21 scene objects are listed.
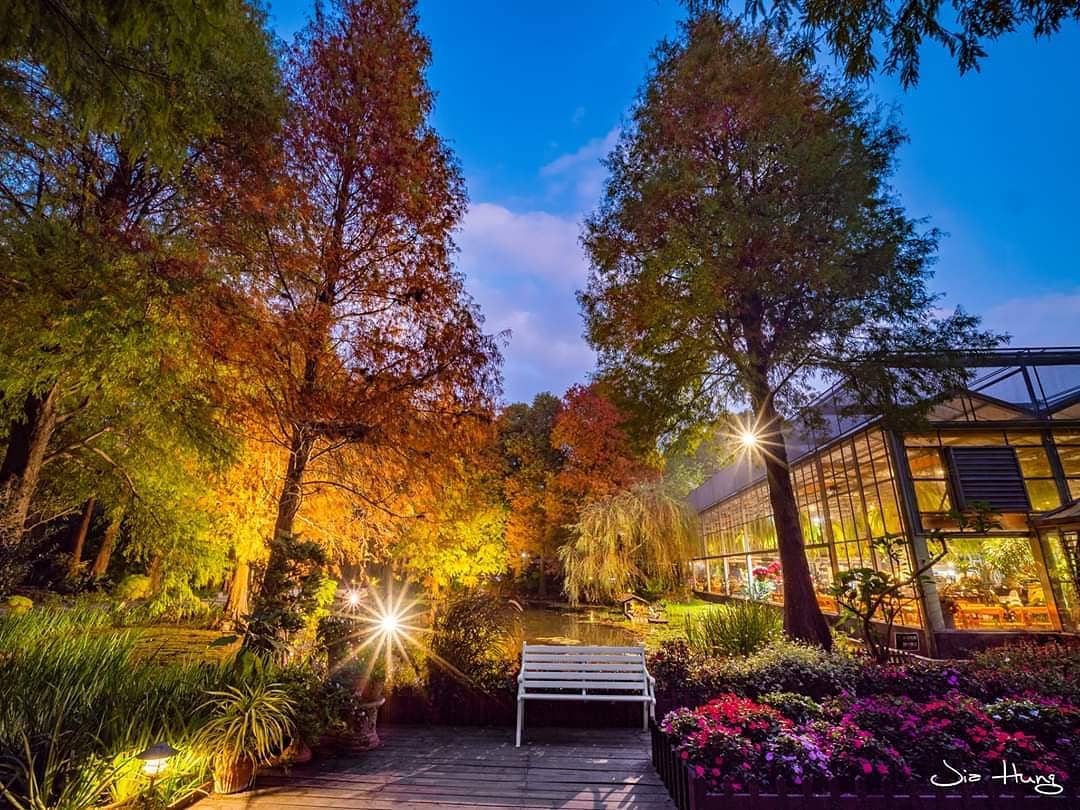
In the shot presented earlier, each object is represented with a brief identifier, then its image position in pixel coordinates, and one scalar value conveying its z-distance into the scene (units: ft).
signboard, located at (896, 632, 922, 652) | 31.17
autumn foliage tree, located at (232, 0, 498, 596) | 21.34
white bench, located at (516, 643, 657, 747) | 17.39
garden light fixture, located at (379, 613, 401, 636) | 18.31
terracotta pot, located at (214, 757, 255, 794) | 12.04
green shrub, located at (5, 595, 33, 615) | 35.68
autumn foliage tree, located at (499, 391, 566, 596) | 86.74
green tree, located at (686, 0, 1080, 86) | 11.83
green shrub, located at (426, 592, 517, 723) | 18.42
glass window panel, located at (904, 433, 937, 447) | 37.09
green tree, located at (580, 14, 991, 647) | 27.07
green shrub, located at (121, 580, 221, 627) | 40.29
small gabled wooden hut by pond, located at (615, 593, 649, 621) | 53.01
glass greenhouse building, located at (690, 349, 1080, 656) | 33.27
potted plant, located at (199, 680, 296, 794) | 12.20
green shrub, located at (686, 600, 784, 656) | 24.77
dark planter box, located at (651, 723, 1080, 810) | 9.37
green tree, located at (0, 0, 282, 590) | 14.39
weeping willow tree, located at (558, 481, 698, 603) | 57.06
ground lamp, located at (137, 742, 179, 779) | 10.41
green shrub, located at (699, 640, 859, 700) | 17.53
